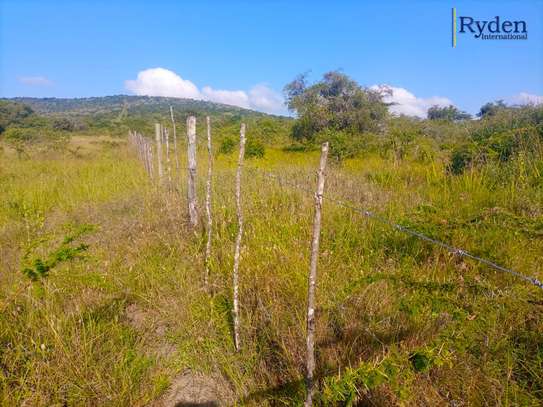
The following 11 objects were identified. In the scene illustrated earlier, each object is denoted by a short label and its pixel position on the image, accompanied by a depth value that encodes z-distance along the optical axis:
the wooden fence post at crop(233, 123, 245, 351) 1.73
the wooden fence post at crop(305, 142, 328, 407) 1.09
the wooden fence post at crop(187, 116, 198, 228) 3.39
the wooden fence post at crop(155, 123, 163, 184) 5.86
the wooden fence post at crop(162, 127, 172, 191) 4.55
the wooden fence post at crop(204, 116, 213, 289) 2.26
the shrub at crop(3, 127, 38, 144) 16.89
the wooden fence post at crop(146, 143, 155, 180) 6.40
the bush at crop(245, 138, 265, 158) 10.56
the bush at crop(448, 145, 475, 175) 4.37
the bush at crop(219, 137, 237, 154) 11.58
